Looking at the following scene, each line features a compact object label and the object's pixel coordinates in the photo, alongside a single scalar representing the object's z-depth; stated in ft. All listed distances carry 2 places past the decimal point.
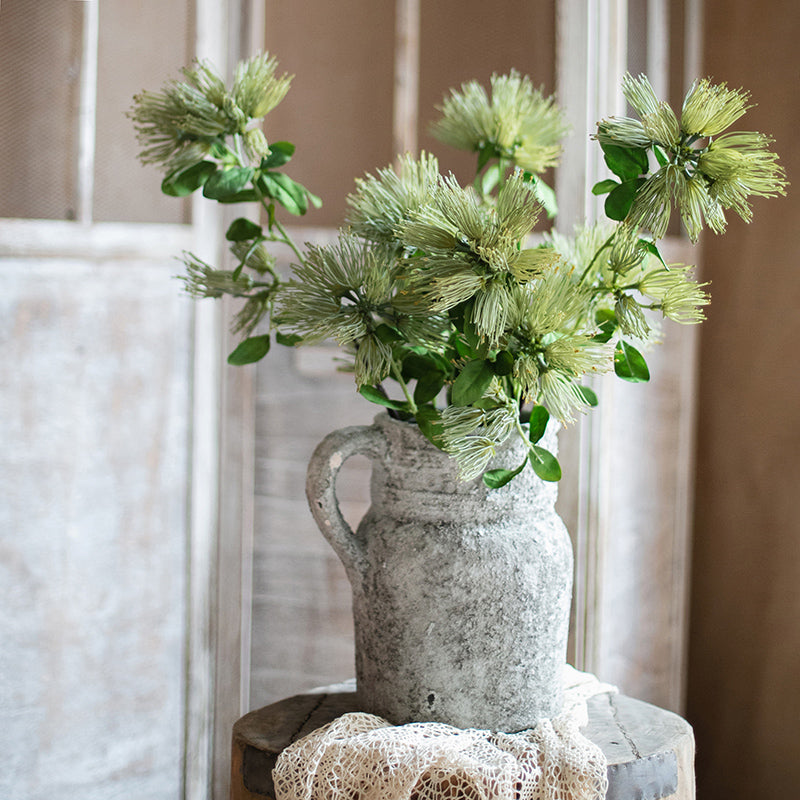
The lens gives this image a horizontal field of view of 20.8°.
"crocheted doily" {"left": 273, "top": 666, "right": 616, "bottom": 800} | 5.30
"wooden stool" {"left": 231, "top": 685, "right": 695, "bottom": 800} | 5.47
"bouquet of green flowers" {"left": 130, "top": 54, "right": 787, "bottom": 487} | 5.15
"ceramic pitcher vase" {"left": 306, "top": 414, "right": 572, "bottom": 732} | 5.46
